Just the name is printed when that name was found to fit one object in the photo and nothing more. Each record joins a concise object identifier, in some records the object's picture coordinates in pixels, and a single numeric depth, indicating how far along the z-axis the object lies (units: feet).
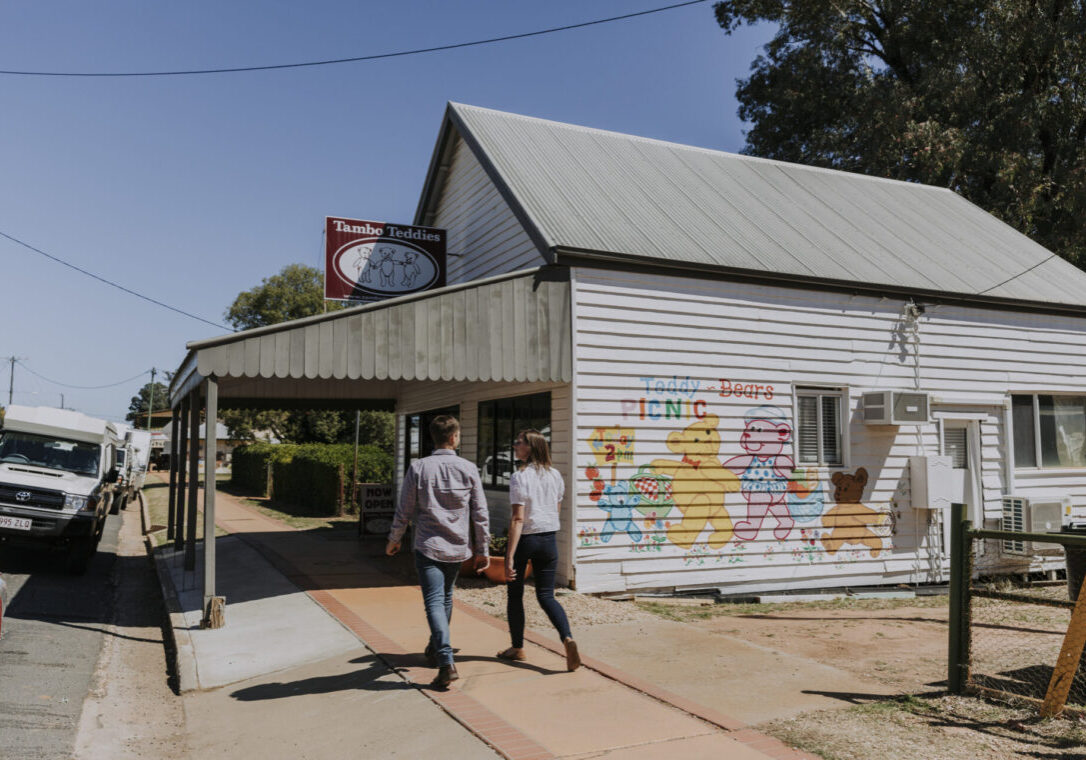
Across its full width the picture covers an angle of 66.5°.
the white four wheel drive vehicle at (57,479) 38.93
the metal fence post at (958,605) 18.98
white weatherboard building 32.09
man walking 18.81
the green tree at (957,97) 72.84
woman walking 20.03
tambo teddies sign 43.11
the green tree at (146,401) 442.50
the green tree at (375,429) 117.19
